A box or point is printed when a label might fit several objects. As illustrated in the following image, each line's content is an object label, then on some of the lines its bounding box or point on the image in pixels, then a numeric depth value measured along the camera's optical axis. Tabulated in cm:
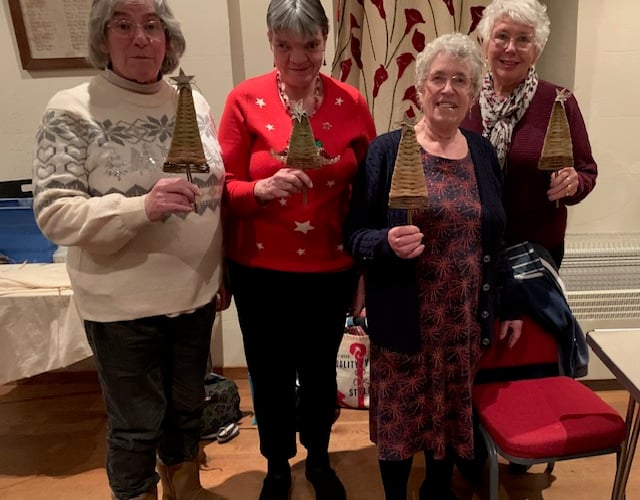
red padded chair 144
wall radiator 239
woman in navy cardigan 139
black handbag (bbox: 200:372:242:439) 227
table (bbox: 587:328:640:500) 120
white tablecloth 200
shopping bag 236
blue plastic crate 229
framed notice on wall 231
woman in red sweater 136
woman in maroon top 155
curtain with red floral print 220
